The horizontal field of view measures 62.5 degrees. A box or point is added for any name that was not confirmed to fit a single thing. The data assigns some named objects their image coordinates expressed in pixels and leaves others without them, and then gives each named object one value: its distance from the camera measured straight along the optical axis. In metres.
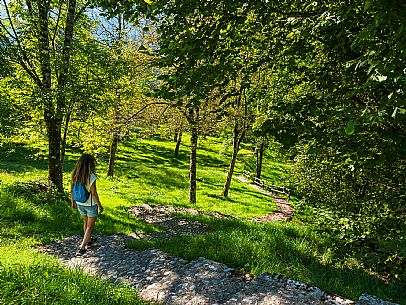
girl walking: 8.30
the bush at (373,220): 6.39
